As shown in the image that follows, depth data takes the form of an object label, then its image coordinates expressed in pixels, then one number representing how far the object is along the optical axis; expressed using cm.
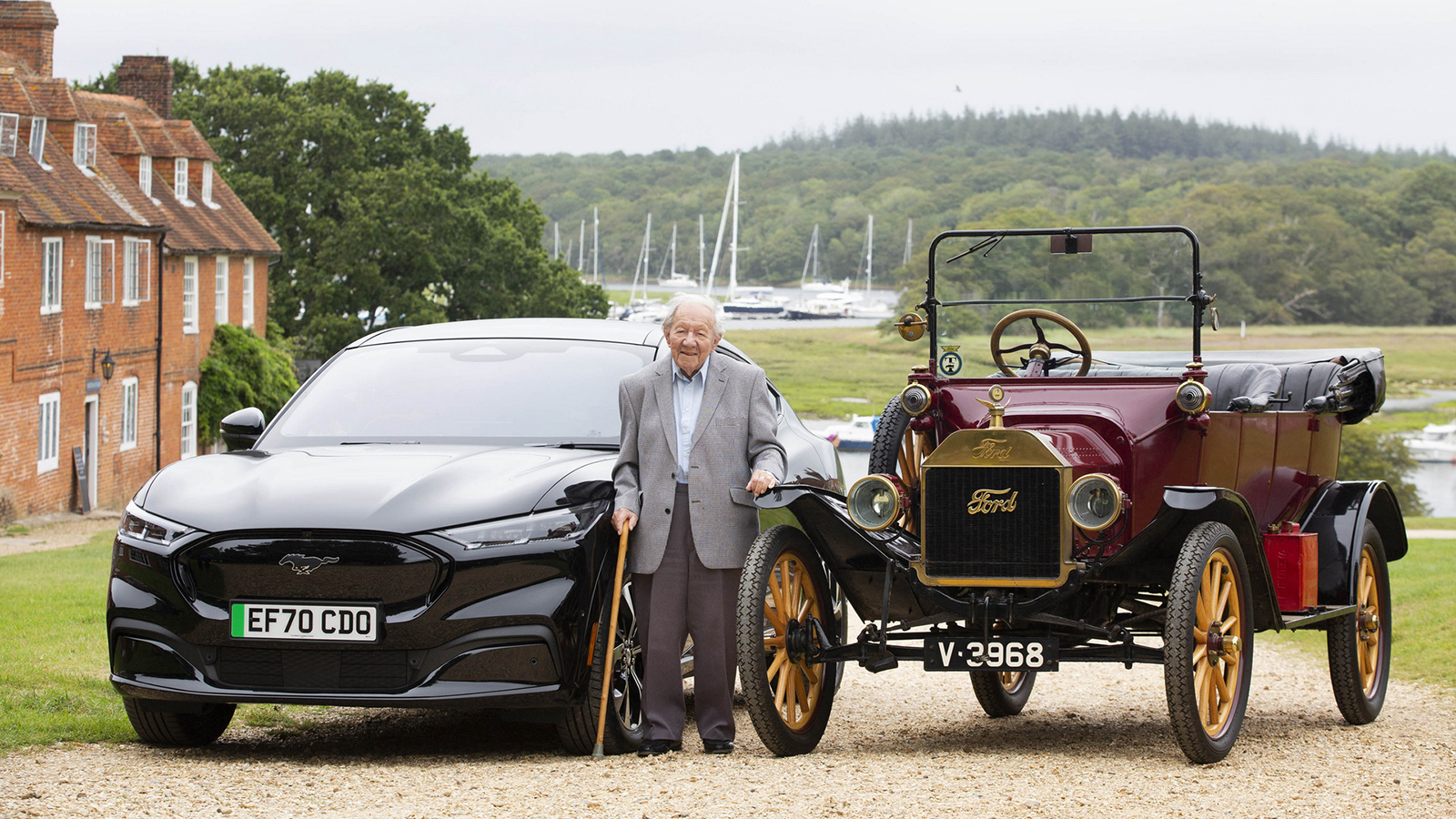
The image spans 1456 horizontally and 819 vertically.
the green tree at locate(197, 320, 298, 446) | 4109
